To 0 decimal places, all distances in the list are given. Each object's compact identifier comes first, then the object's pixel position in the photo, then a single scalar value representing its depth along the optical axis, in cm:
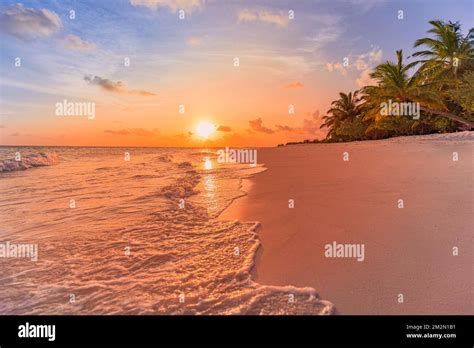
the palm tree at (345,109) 3947
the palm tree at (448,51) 2159
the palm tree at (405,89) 2101
